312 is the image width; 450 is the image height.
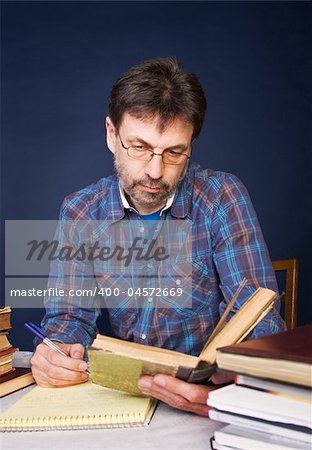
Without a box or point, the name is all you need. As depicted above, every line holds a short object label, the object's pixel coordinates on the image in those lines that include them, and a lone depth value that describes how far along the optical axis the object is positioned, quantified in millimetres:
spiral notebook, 1043
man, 1635
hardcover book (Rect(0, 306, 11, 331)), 1332
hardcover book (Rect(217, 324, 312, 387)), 794
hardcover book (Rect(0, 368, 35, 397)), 1265
